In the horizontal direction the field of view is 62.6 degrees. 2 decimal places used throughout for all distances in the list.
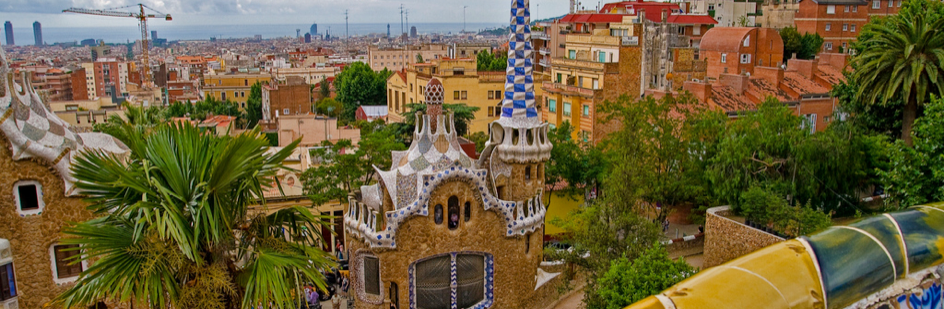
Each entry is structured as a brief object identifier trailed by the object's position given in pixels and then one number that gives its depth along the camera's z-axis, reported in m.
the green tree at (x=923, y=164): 21.41
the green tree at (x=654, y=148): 28.70
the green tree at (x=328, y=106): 91.01
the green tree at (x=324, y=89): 117.00
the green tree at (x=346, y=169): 30.00
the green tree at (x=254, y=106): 91.50
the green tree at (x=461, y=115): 54.17
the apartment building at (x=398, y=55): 153.75
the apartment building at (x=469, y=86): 60.84
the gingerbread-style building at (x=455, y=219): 21.52
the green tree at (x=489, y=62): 91.35
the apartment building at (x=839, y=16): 76.62
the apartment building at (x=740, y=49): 53.59
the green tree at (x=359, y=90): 92.88
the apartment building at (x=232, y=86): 108.31
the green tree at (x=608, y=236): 21.91
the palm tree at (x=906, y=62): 25.73
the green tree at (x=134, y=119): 28.41
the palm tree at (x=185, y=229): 11.84
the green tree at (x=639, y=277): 18.70
